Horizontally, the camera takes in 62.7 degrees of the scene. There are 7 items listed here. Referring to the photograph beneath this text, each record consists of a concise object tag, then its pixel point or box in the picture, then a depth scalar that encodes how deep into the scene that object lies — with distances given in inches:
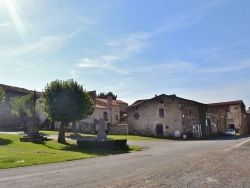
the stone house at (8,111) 1597.5
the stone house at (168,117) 1375.9
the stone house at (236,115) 2183.0
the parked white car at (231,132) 1717.0
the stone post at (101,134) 790.1
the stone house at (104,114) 1561.6
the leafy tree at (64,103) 878.1
